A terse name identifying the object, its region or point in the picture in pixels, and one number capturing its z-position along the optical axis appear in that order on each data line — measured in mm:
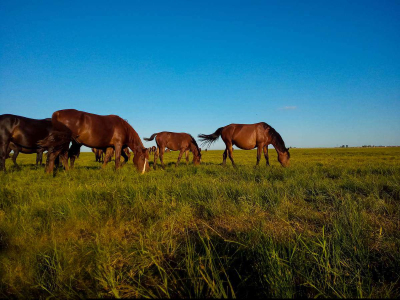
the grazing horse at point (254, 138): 11562
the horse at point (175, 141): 14727
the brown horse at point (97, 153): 20752
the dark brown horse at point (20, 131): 7965
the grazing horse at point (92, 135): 7055
